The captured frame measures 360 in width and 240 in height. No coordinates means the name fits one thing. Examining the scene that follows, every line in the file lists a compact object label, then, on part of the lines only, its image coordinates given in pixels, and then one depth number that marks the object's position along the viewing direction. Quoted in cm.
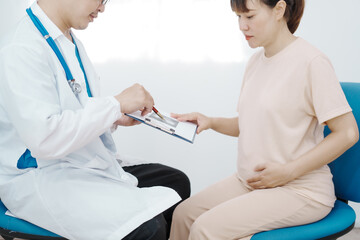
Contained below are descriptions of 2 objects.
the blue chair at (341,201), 106
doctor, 96
